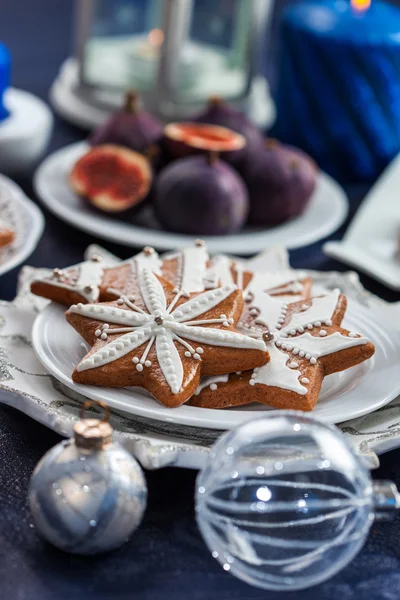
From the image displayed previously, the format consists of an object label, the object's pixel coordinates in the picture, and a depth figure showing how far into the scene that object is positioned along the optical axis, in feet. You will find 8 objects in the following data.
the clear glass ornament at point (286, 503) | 1.57
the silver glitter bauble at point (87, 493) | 1.57
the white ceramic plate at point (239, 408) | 1.72
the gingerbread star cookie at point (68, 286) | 1.89
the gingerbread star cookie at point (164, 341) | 1.74
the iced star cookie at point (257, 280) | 1.93
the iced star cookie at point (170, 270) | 1.90
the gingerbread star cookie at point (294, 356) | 1.76
